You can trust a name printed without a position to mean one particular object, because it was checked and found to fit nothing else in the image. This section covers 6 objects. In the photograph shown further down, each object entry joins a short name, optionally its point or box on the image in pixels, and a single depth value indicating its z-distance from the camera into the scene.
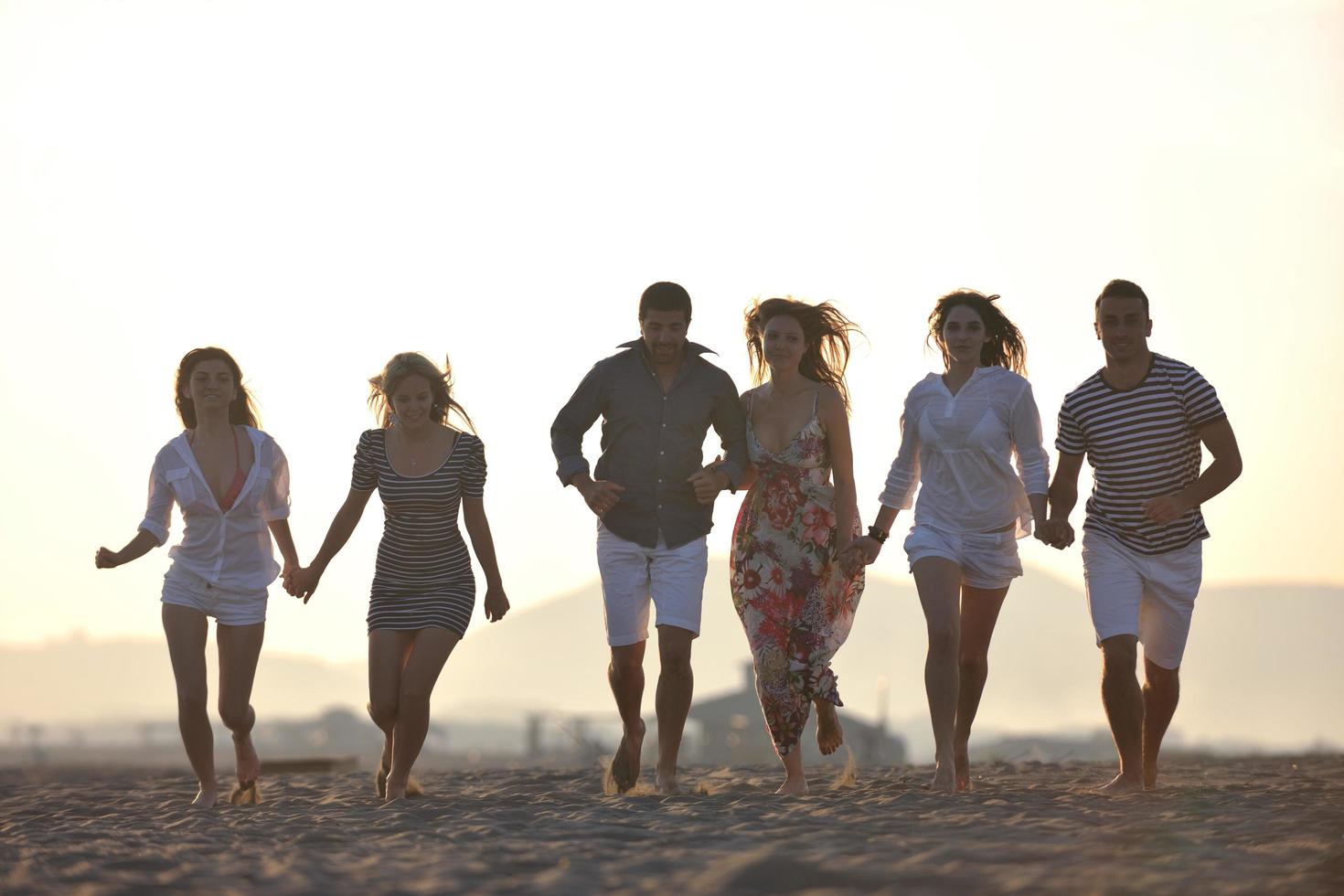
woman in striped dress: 18.47
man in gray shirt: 18.59
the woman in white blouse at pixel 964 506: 17.80
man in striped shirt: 17.64
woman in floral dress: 18.87
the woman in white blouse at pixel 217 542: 18.67
